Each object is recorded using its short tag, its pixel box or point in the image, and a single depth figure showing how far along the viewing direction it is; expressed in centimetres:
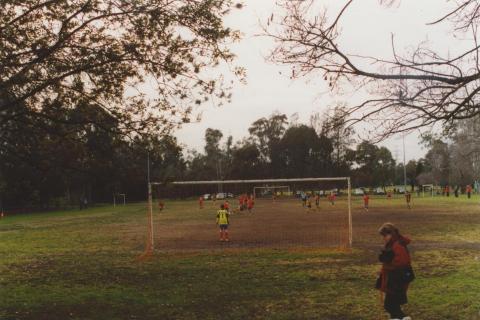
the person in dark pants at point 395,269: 741
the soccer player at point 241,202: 4668
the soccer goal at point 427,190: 8933
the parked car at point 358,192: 9044
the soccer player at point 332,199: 5528
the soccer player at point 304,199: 4884
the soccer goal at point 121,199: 7894
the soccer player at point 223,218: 2128
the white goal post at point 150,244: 1821
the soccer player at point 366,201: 4366
